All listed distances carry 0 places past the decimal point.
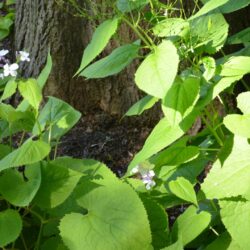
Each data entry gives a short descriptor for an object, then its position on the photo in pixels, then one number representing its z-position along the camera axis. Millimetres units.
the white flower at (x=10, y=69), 1063
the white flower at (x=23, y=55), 1099
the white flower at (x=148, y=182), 1039
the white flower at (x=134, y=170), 1042
